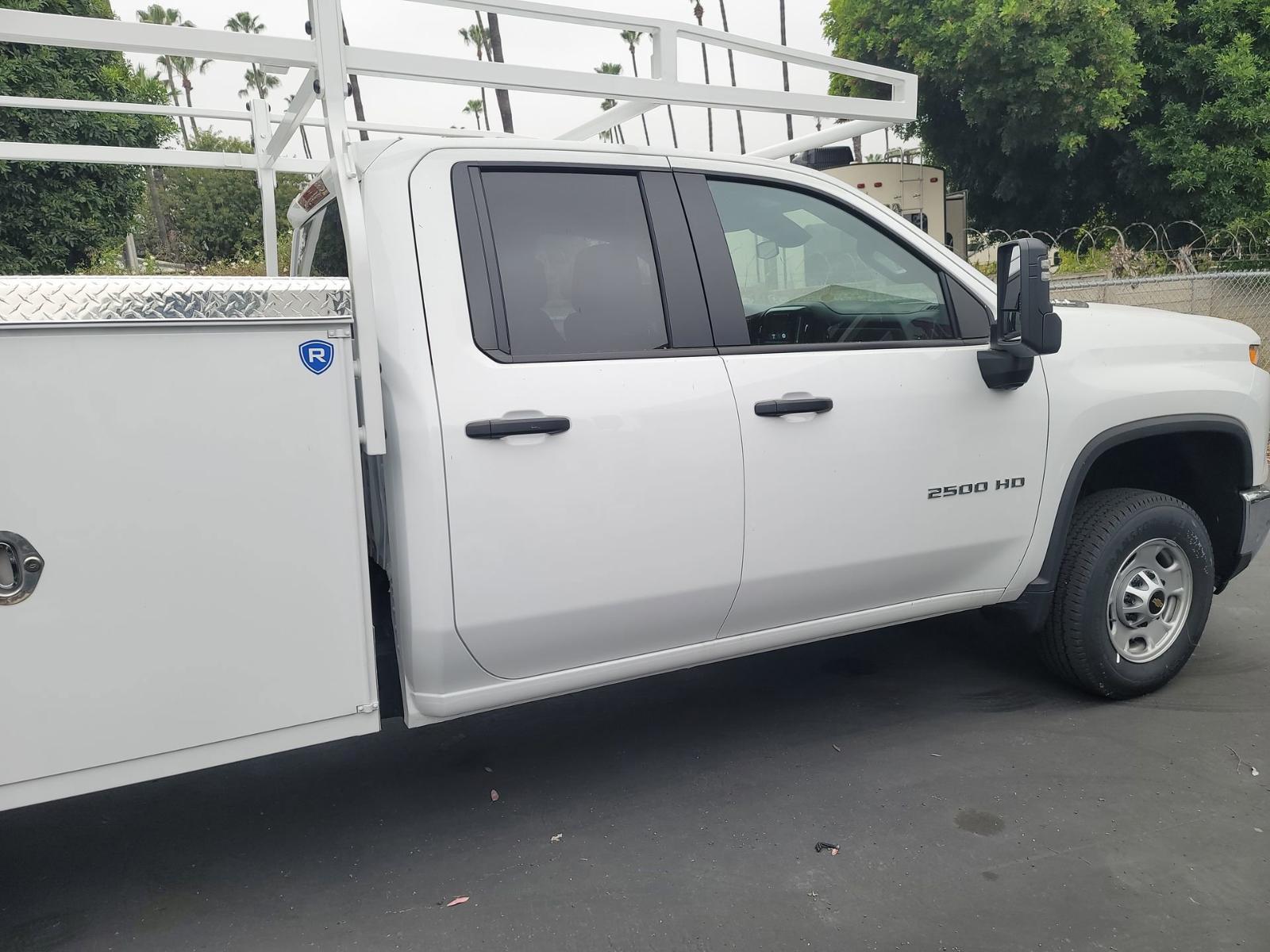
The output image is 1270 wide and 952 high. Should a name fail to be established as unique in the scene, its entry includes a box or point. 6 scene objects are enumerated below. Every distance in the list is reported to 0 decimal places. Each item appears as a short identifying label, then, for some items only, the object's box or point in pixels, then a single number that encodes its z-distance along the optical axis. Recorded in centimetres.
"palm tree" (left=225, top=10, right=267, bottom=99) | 5044
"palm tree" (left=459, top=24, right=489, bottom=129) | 3482
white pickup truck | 213
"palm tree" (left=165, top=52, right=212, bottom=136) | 4320
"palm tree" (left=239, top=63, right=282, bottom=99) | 4966
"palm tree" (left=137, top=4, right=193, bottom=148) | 4359
